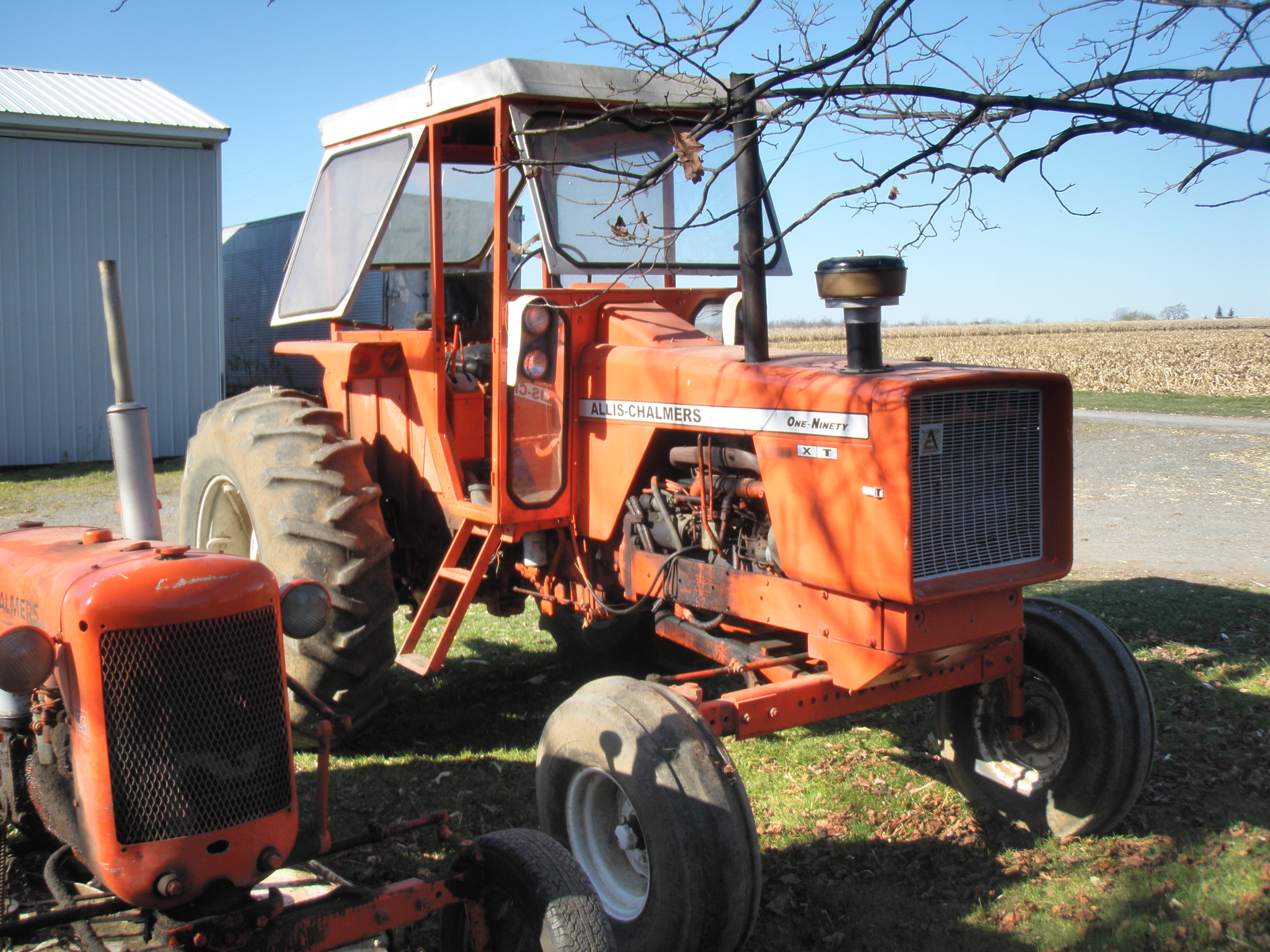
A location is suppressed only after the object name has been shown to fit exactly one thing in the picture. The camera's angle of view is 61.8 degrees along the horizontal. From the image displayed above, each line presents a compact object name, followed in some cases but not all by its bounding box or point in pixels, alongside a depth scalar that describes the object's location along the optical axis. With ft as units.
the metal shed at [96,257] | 44.27
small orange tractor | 7.46
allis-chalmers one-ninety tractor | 10.37
